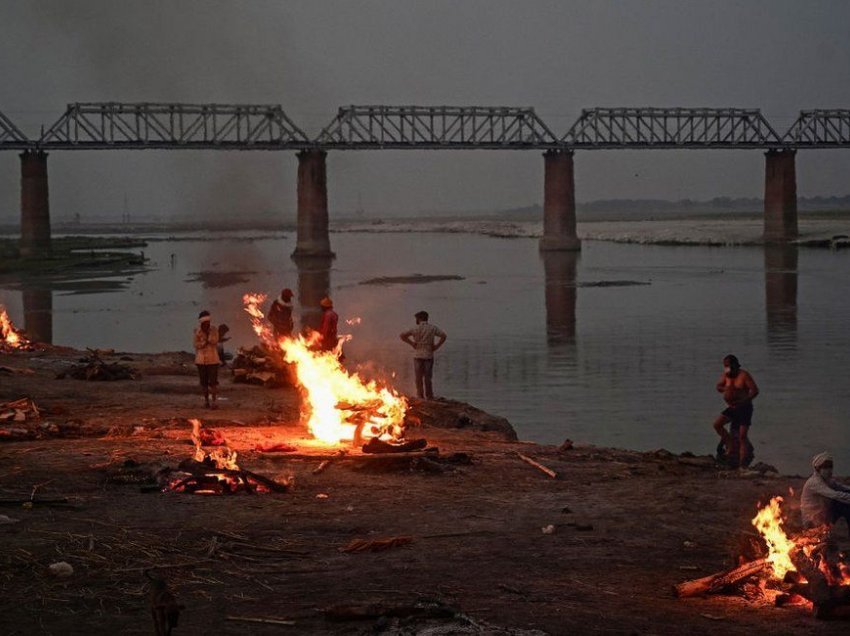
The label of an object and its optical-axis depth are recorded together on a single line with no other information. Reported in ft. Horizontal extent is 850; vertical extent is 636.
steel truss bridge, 345.31
